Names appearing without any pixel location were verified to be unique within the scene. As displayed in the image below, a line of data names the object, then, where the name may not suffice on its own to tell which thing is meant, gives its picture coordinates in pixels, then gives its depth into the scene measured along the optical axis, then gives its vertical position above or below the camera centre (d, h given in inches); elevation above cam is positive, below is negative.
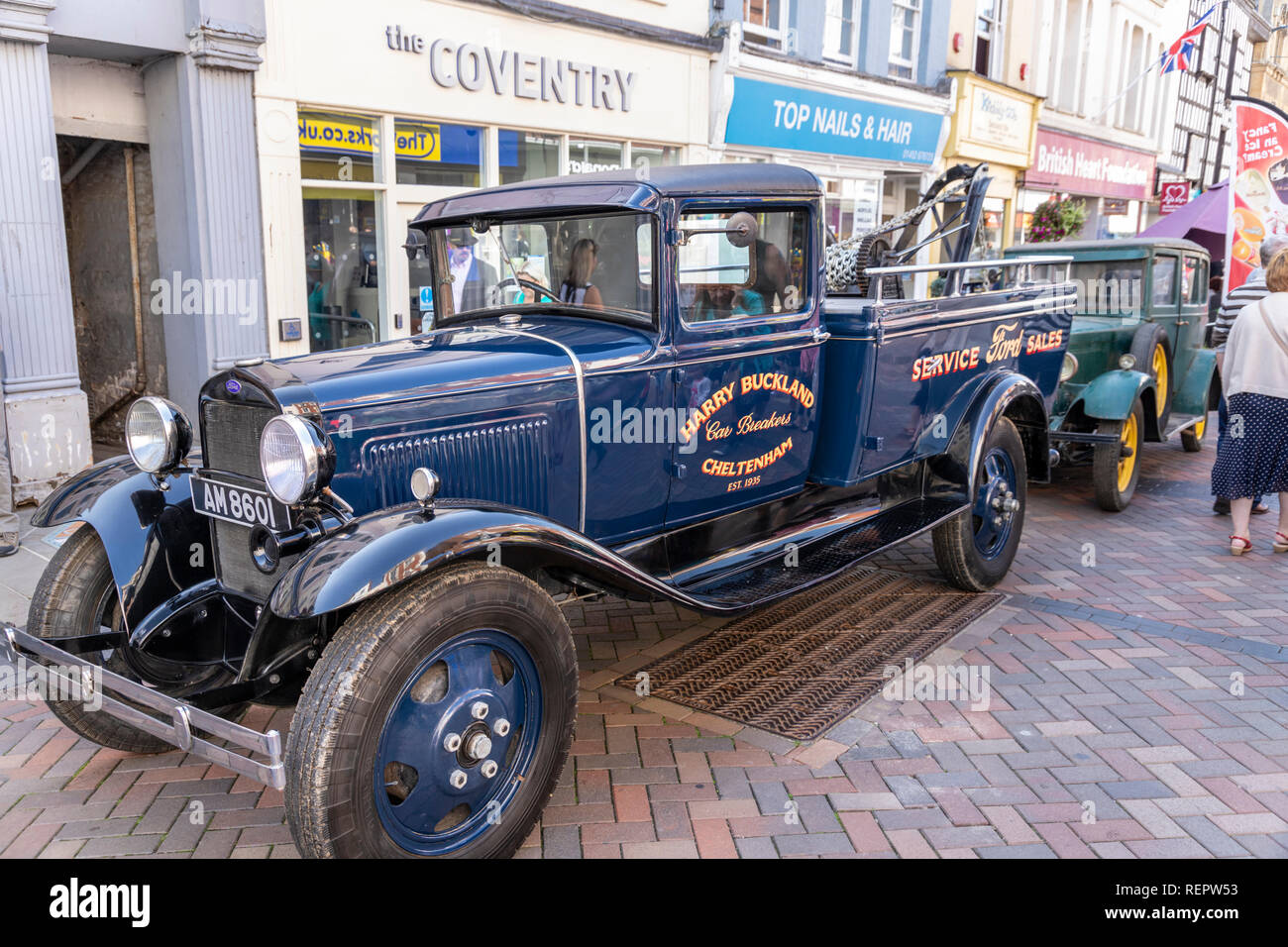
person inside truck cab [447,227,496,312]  157.8 -0.5
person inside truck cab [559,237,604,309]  144.7 -0.9
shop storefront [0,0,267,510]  242.4 +13.6
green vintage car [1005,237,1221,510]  259.4 -21.2
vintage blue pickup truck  100.8 -29.7
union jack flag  612.1 +149.3
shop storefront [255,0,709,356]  290.7 +48.6
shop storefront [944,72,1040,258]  583.8 +91.6
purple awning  441.7 +29.2
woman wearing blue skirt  216.8 -27.4
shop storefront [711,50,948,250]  440.5 +73.9
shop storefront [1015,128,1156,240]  701.3 +83.1
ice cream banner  379.6 +37.7
